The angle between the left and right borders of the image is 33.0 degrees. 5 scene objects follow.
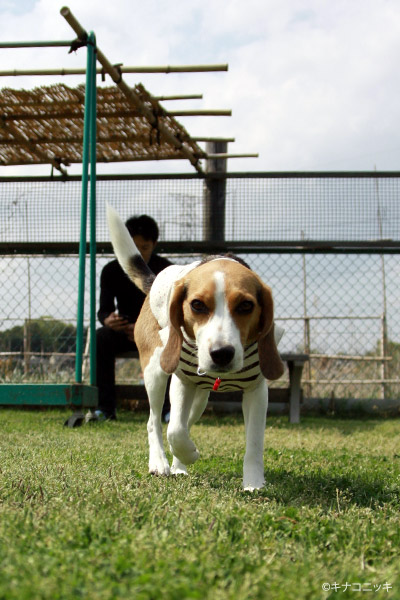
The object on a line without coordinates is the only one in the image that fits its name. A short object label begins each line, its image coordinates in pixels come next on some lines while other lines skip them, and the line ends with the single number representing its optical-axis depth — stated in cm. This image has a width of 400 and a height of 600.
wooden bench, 627
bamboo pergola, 480
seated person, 597
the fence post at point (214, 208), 647
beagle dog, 239
